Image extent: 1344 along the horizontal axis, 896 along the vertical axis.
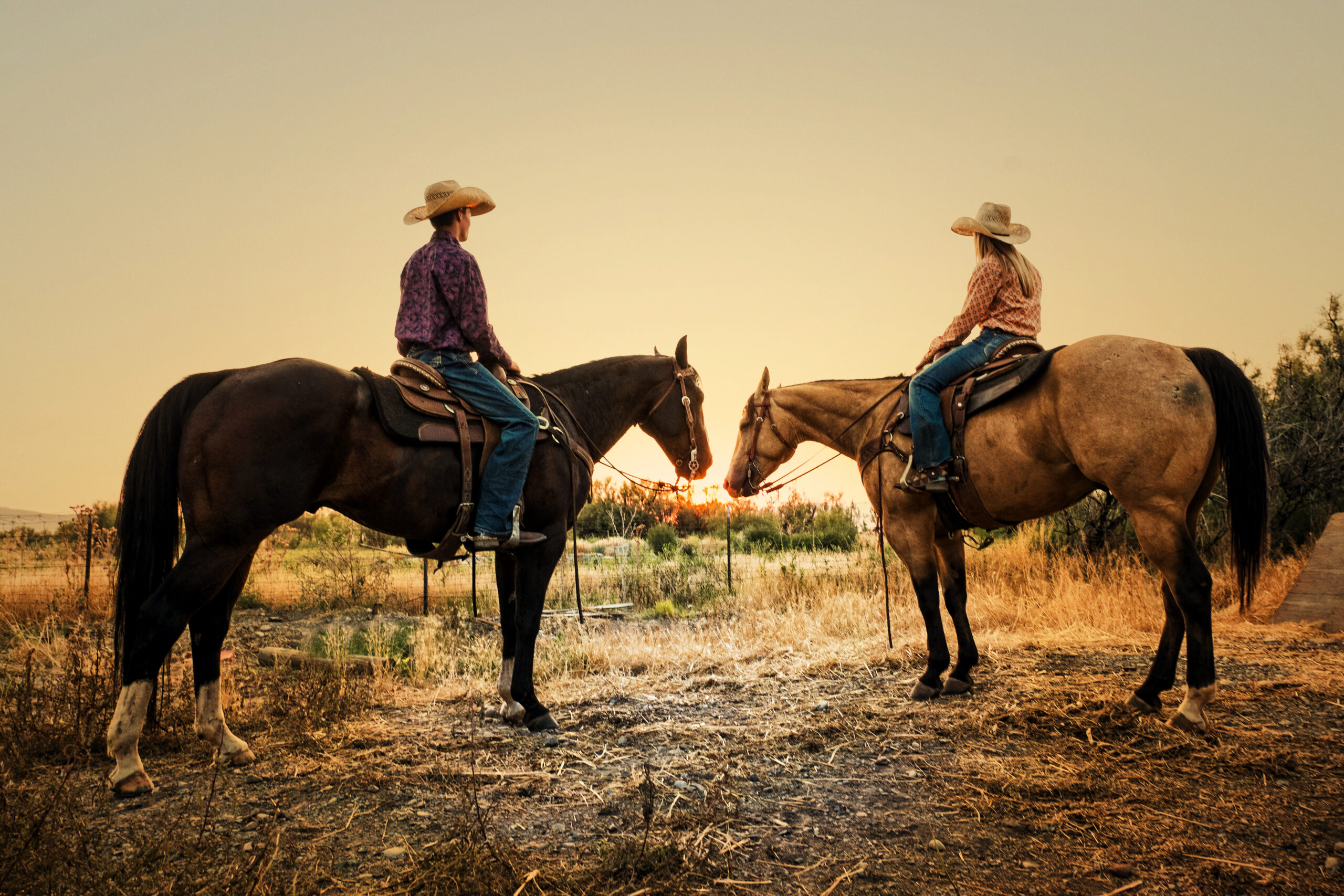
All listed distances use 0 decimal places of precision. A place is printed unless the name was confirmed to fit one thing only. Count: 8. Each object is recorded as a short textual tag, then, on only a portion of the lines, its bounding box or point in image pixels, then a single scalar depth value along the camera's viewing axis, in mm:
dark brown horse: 3990
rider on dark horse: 4879
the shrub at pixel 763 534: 19453
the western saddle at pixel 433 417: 4562
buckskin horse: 4461
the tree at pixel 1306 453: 10242
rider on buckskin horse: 5398
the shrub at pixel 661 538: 19641
